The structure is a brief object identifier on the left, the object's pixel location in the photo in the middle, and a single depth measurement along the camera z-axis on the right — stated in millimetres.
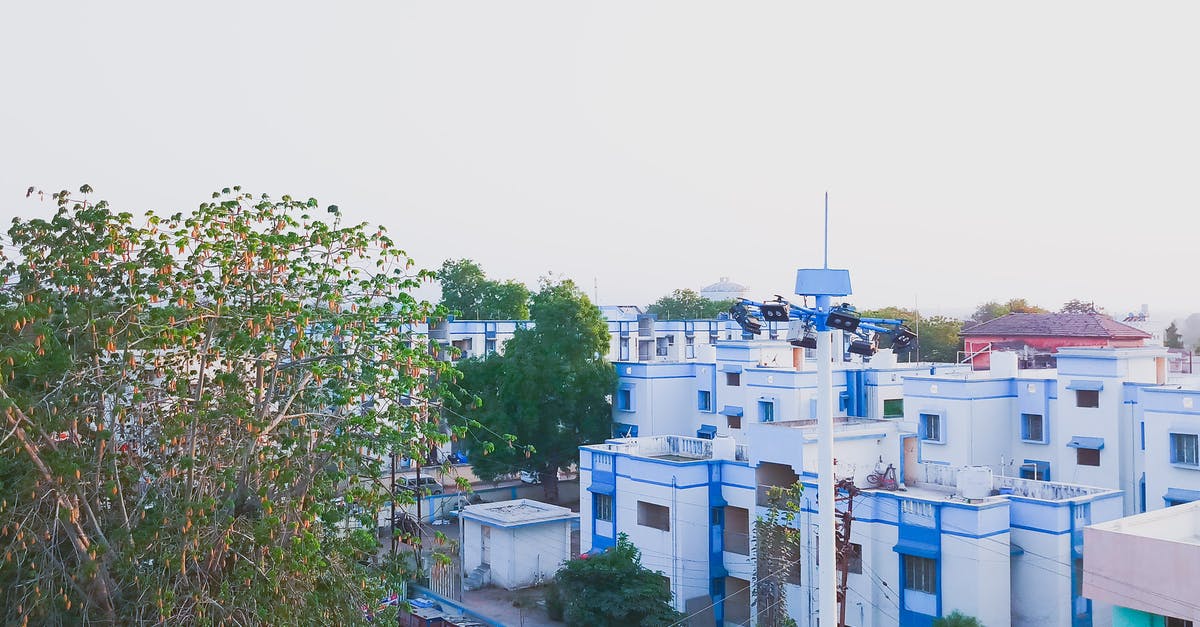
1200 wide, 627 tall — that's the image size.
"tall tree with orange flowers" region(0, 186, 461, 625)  10320
